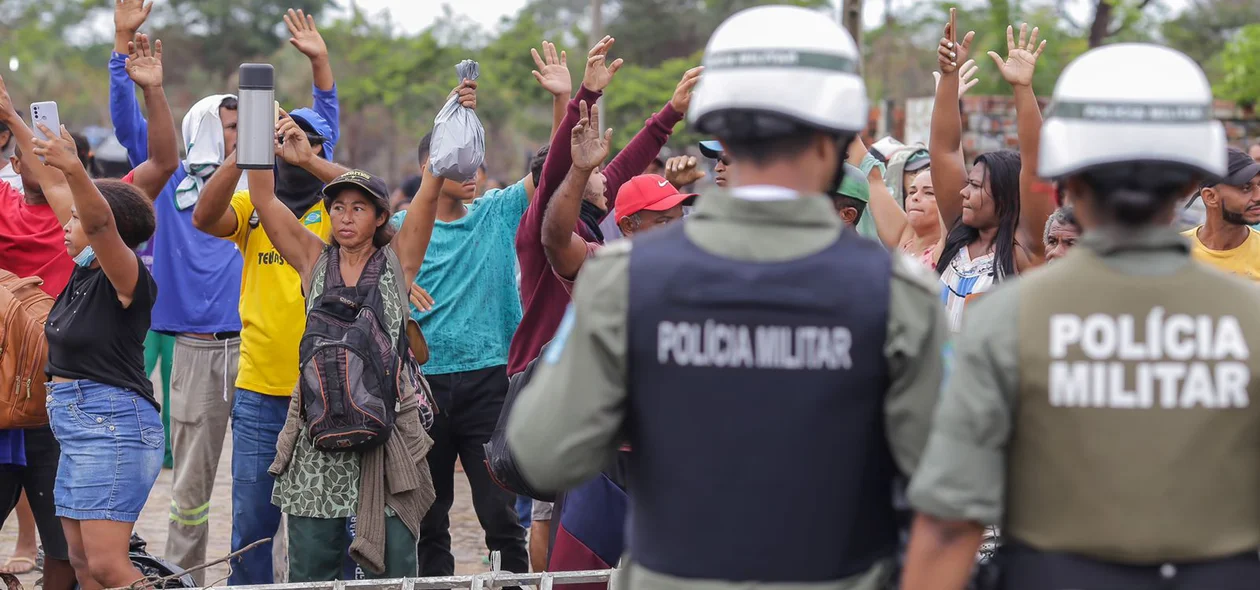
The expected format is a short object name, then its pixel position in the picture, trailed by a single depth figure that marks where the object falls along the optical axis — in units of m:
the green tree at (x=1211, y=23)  36.44
